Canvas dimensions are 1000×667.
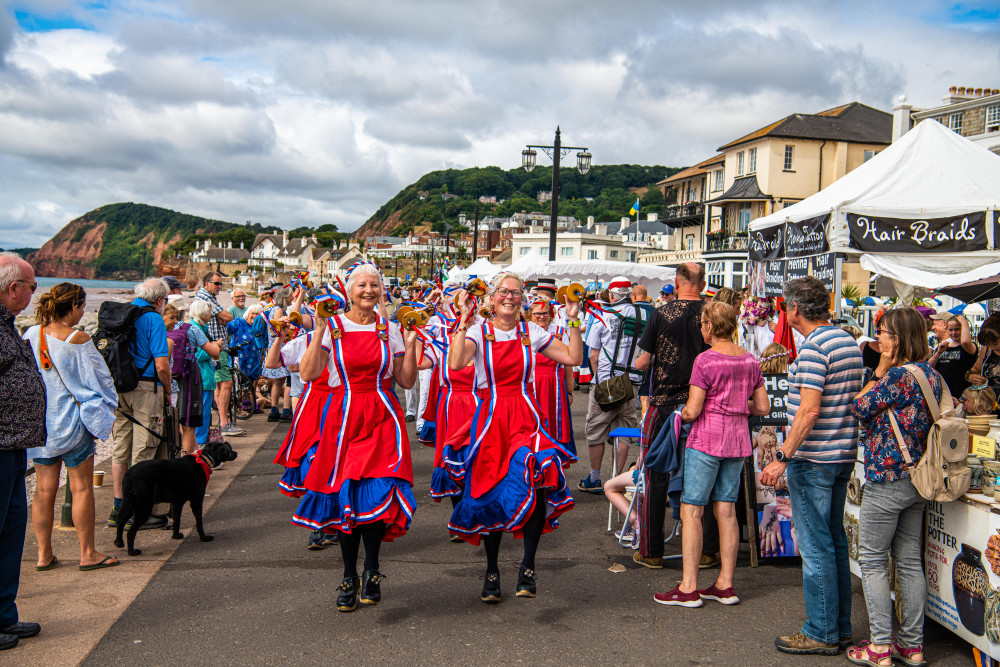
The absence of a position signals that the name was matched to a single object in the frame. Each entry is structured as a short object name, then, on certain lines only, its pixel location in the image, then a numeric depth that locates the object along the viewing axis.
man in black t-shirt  5.26
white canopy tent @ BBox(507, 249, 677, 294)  16.98
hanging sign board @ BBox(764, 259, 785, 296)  8.26
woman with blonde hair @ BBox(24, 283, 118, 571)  4.81
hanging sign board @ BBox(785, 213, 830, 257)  7.20
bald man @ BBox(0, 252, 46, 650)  3.86
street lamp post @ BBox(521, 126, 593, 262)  16.72
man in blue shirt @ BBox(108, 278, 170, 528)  5.80
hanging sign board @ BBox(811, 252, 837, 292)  7.08
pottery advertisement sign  3.45
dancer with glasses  4.40
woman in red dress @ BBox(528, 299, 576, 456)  5.56
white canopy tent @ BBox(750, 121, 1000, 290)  6.86
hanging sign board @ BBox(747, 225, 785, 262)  8.39
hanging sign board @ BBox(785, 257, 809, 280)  7.62
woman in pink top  4.37
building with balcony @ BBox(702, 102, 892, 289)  44.09
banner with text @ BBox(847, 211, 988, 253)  6.87
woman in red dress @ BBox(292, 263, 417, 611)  4.24
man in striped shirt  3.83
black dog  5.30
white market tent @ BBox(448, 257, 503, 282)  19.05
